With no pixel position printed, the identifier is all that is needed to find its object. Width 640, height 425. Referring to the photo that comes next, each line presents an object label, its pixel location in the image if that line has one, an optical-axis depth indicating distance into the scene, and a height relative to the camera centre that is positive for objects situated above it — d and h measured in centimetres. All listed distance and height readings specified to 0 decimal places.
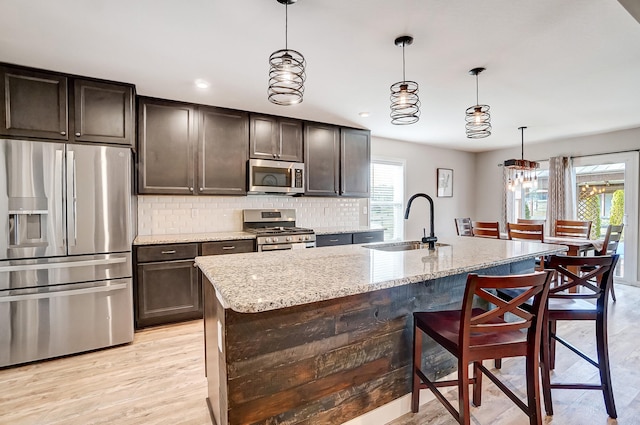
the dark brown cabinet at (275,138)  394 +89
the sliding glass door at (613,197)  473 +14
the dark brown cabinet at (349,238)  408 -42
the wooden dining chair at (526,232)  397 -34
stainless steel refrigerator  247 -33
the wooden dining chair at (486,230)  432 -33
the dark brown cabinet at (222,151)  365 +67
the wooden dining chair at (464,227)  487 -32
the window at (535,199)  584 +13
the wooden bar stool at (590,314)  179 -63
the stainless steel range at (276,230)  363 -27
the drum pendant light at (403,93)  215 +78
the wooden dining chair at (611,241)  380 -44
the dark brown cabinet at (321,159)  431 +68
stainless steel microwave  387 +39
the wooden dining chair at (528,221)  536 -26
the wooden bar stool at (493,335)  133 -62
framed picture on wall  629 +48
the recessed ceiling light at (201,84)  296 +119
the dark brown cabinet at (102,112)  281 +88
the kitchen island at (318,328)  130 -58
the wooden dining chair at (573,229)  438 -33
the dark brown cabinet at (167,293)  312 -85
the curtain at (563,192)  531 +23
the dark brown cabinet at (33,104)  256 +87
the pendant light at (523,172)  411 +51
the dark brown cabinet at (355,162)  461 +67
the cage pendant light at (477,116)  269 +77
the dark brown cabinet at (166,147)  334 +67
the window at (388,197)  548 +18
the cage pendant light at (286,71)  174 +77
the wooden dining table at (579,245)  381 -47
